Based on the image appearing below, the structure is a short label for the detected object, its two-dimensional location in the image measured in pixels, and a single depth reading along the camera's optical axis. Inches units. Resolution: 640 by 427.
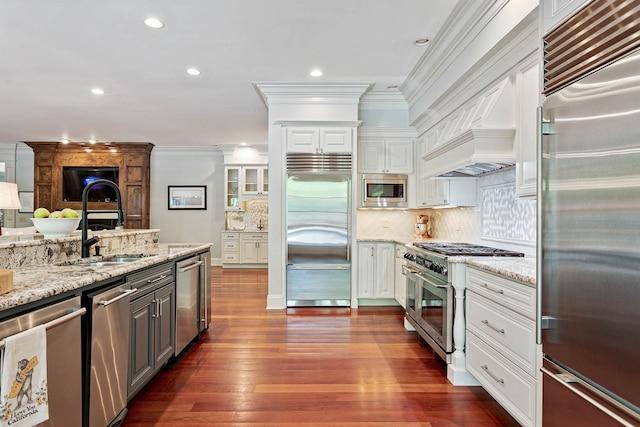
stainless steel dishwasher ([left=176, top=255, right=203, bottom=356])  115.0
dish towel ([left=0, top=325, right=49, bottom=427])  47.0
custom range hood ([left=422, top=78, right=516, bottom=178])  103.6
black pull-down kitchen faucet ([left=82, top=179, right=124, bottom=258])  95.3
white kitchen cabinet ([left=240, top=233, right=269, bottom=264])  317.1
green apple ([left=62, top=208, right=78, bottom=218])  104.6
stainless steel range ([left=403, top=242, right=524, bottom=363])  107.1
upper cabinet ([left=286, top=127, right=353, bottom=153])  183.0
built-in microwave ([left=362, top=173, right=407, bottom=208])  194.2
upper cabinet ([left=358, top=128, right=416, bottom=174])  193.6
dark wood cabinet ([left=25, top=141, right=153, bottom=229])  323.6
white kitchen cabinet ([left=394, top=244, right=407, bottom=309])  166.6
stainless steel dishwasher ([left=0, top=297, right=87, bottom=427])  54.4
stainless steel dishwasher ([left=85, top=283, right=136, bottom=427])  66.7
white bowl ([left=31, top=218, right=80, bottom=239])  100.4
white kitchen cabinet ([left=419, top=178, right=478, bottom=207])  149.6
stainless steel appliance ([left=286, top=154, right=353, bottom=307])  179.9
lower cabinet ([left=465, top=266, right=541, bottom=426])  71.1
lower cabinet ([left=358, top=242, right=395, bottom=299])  184.9
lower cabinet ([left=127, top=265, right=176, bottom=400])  87.0
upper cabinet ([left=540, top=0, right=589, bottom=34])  54.4
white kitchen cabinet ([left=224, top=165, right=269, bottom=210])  327.0
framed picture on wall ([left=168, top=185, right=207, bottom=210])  341.7
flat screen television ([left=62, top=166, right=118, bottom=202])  327.0
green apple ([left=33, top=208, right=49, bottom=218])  100.6
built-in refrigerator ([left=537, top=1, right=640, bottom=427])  43.3
